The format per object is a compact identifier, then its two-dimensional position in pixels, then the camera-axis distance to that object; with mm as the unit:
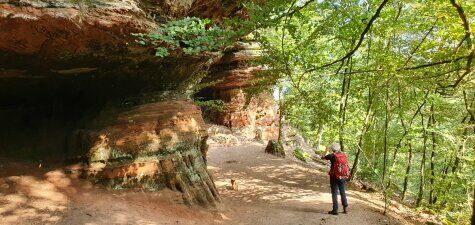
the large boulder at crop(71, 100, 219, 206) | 7992
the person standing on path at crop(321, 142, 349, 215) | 9523
